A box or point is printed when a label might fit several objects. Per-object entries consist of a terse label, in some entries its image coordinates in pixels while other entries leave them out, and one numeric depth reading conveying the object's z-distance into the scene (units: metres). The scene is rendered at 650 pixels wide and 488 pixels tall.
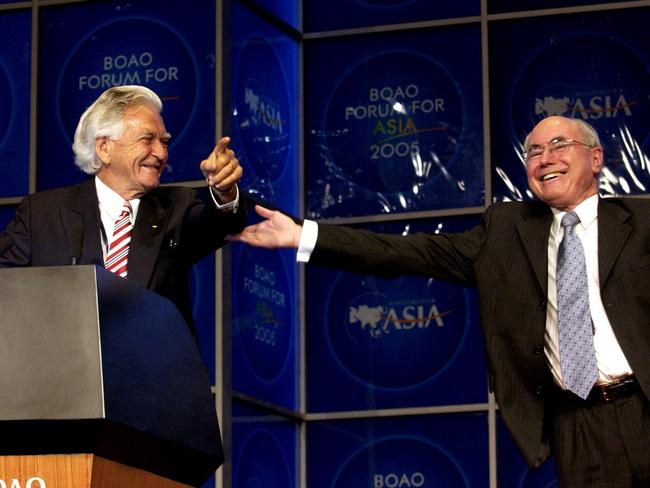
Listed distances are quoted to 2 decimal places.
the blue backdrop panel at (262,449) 6.82
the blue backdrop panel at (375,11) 7.70
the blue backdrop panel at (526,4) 7.51
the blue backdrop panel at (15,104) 7.32
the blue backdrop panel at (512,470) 7.17
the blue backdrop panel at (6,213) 7.30
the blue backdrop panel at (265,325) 6.91
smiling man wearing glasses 3.92
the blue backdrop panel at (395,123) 7.55
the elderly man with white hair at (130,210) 3.77
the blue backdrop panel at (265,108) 7.12
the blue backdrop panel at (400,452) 7.31
